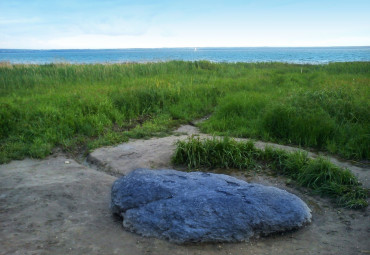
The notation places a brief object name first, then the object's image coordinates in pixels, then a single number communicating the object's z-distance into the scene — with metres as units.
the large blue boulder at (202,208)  3.25
